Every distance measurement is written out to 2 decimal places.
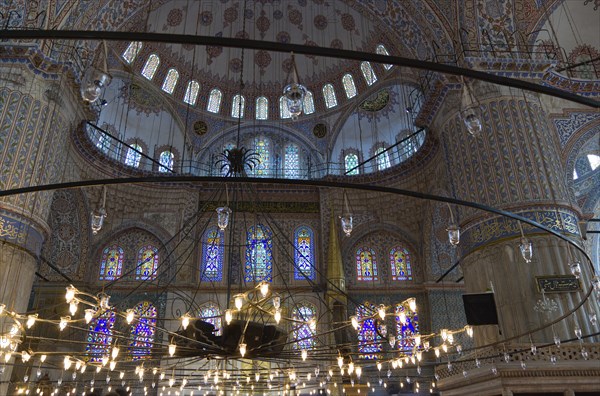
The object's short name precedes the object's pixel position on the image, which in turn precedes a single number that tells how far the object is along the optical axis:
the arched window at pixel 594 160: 12.24
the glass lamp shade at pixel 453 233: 5.52
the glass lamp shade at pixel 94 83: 3.05
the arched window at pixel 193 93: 16.16
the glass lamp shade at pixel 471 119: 3.56
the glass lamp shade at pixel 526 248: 5.56
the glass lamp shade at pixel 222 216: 6.65
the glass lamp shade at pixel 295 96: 3.00
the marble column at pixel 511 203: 8.44
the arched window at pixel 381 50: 14.65
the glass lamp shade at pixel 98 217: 6.03
